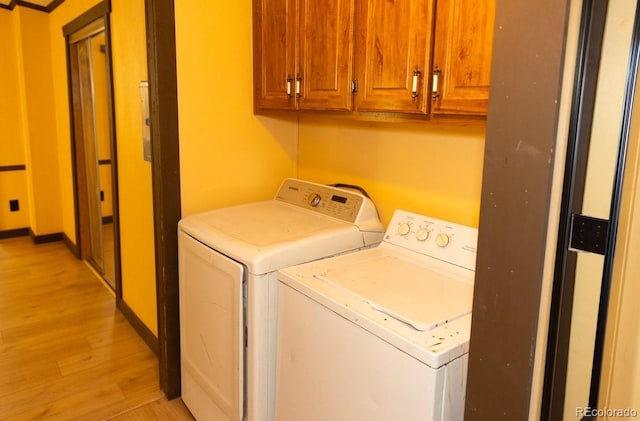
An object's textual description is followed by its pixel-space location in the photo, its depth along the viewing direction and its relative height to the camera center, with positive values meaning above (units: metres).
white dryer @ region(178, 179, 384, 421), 1.66 -0.56
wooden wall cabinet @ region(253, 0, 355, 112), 1.80 +0.32
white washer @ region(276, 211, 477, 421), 1.16 -0.53
